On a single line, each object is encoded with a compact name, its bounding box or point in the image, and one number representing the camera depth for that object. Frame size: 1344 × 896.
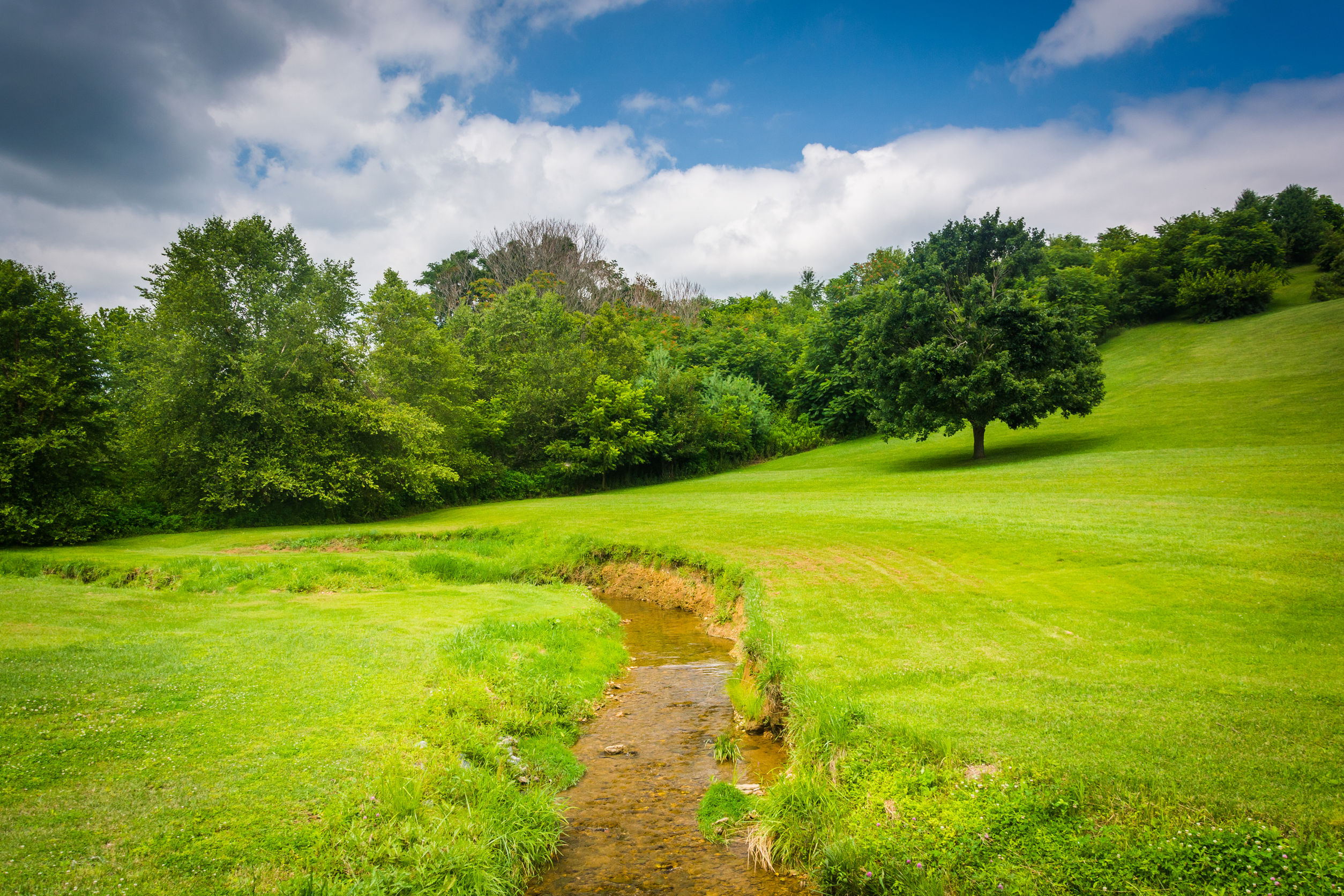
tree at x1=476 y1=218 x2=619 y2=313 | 77.81
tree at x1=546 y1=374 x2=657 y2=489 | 52.28
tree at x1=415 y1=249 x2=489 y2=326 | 79.69
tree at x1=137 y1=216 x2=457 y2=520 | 32.38
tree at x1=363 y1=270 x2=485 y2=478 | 41.34
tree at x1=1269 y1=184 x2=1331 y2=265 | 85.50
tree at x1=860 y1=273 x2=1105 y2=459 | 39.44
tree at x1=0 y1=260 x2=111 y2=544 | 25.77
